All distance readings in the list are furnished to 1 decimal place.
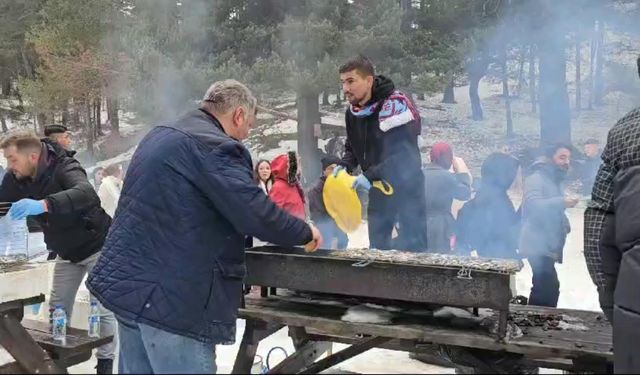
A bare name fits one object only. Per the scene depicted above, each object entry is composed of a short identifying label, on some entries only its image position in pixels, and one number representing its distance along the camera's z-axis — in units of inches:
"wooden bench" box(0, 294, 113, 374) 147.3
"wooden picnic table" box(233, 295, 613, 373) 111.8
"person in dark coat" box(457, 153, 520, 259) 223.5
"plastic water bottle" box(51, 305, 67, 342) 162.9
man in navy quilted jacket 95.1
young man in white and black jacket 165.0
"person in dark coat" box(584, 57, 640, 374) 87.0
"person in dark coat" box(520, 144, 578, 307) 194.7
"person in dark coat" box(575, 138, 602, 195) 390.6
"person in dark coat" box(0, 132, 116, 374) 153.7
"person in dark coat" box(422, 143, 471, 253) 222.4
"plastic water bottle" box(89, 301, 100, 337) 168.6
